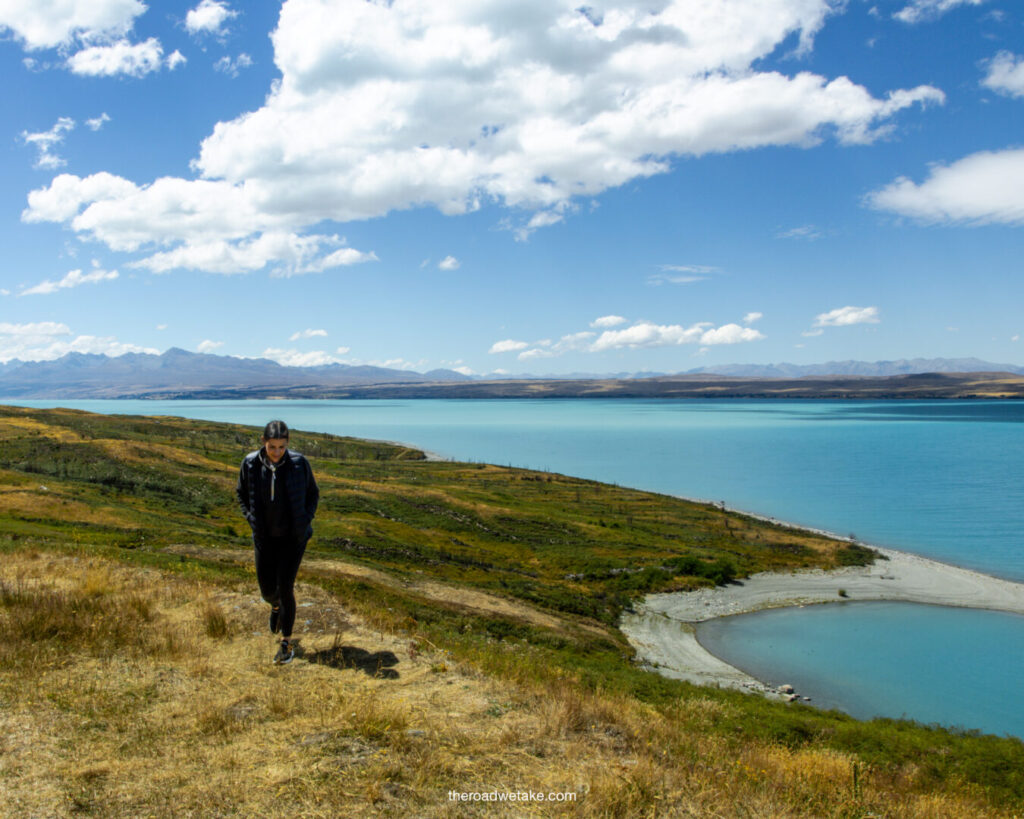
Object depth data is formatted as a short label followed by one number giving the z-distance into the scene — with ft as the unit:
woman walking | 26.50
